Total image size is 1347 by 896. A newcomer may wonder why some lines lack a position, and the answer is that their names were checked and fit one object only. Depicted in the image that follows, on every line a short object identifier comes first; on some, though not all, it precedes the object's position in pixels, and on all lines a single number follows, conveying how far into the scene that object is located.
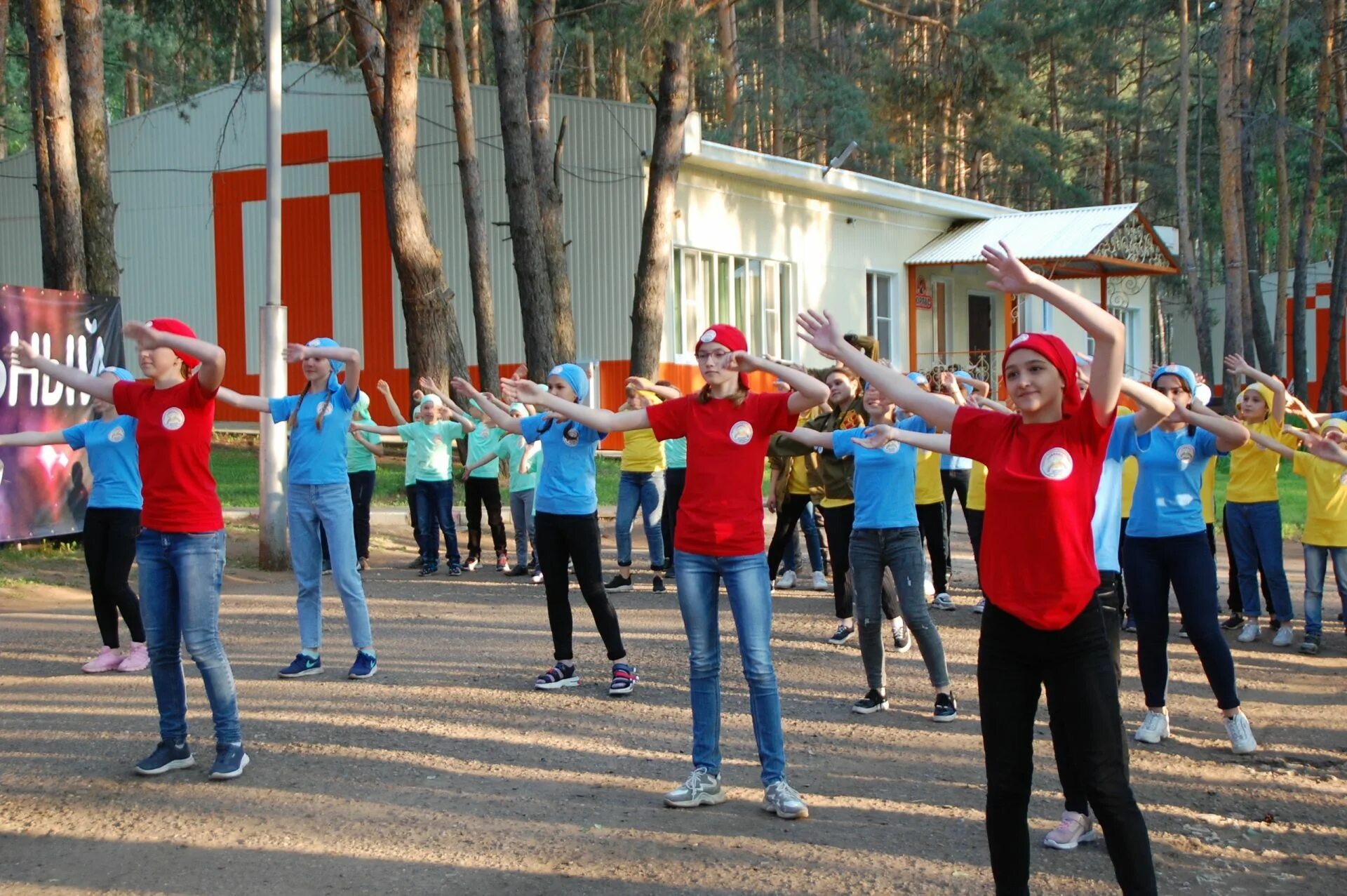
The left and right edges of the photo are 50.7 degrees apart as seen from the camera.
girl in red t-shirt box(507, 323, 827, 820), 6.14
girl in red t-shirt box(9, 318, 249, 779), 6.56
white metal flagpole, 13.92
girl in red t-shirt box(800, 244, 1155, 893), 4.35
